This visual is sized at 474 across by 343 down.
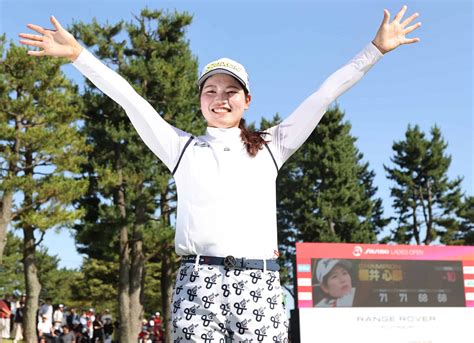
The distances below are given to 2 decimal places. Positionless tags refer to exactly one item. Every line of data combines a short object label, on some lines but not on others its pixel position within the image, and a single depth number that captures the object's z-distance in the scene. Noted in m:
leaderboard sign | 16.17
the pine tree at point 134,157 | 22.50
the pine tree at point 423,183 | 37.69
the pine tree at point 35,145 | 18.05
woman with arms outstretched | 2.28
